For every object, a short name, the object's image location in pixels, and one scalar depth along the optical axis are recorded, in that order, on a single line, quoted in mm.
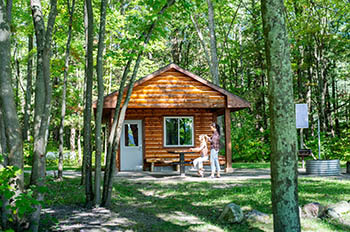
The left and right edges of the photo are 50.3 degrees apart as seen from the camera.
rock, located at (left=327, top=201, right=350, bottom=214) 6922
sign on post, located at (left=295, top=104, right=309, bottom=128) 16109
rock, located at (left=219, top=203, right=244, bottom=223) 6867
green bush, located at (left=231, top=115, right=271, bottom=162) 25281
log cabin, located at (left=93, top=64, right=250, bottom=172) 16453
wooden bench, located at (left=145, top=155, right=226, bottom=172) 16984
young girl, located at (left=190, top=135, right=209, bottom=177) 14312
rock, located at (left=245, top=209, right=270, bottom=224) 6785
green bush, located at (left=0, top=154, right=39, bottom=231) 4500
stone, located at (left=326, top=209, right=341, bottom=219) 6770
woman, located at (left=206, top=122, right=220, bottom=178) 13734
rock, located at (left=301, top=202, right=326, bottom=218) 7021
